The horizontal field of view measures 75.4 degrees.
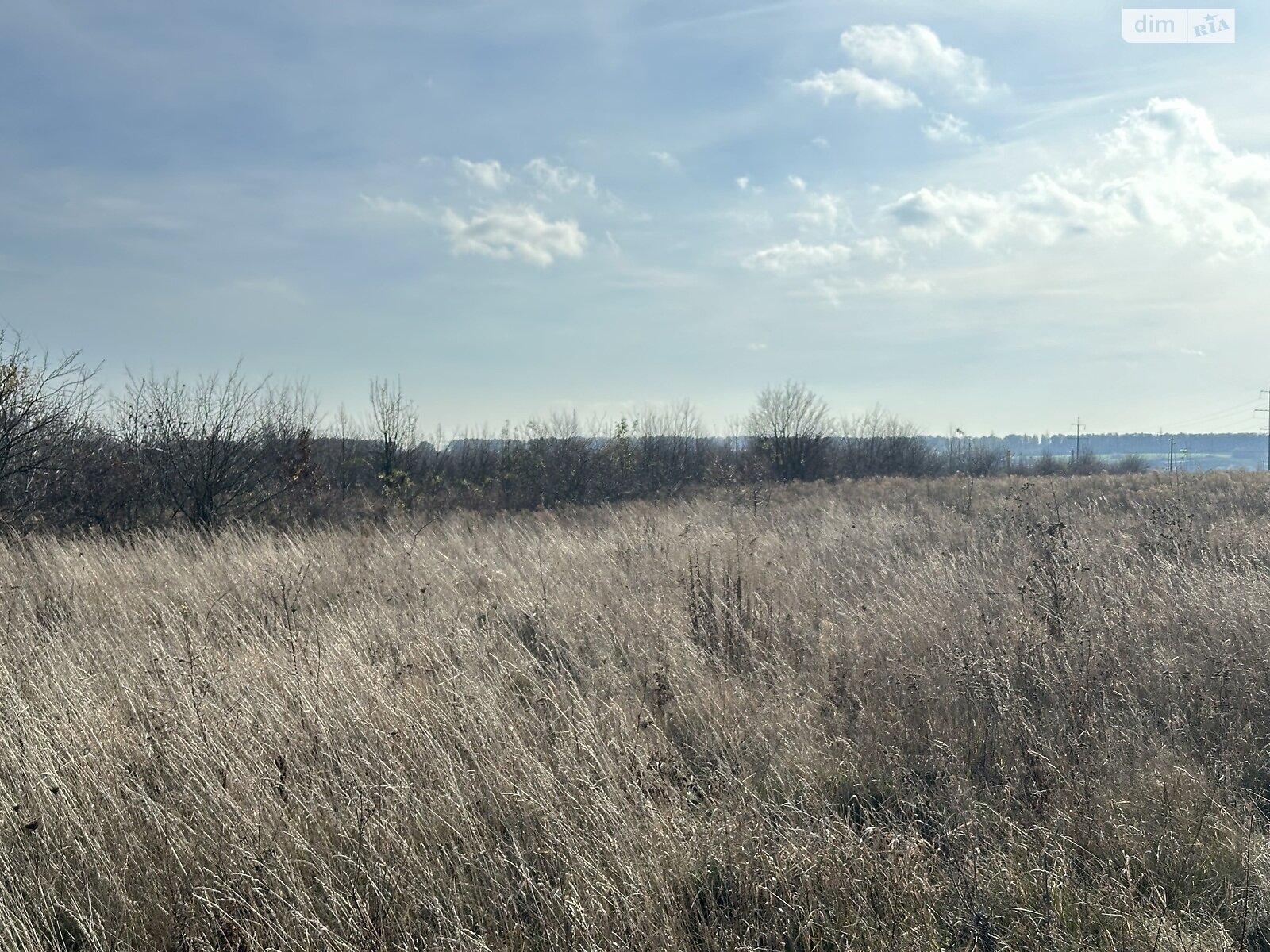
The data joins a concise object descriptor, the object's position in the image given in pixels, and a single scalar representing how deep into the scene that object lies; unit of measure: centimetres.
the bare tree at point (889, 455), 4869
